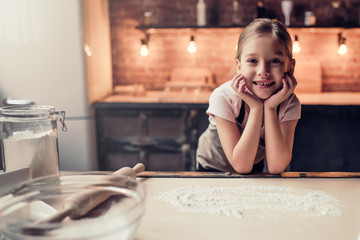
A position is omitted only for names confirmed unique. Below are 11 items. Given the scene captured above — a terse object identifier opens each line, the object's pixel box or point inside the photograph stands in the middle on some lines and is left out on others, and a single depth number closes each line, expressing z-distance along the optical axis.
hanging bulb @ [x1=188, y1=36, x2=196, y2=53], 2.83
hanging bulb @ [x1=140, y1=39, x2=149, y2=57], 2.84
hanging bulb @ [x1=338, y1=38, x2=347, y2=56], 2.79
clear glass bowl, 0.48
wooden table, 0.64
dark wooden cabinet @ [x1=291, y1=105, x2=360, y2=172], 2.32
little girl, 1.14
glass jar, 0.81
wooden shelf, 2.64
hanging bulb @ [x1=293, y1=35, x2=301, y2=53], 2.77
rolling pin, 0.57
